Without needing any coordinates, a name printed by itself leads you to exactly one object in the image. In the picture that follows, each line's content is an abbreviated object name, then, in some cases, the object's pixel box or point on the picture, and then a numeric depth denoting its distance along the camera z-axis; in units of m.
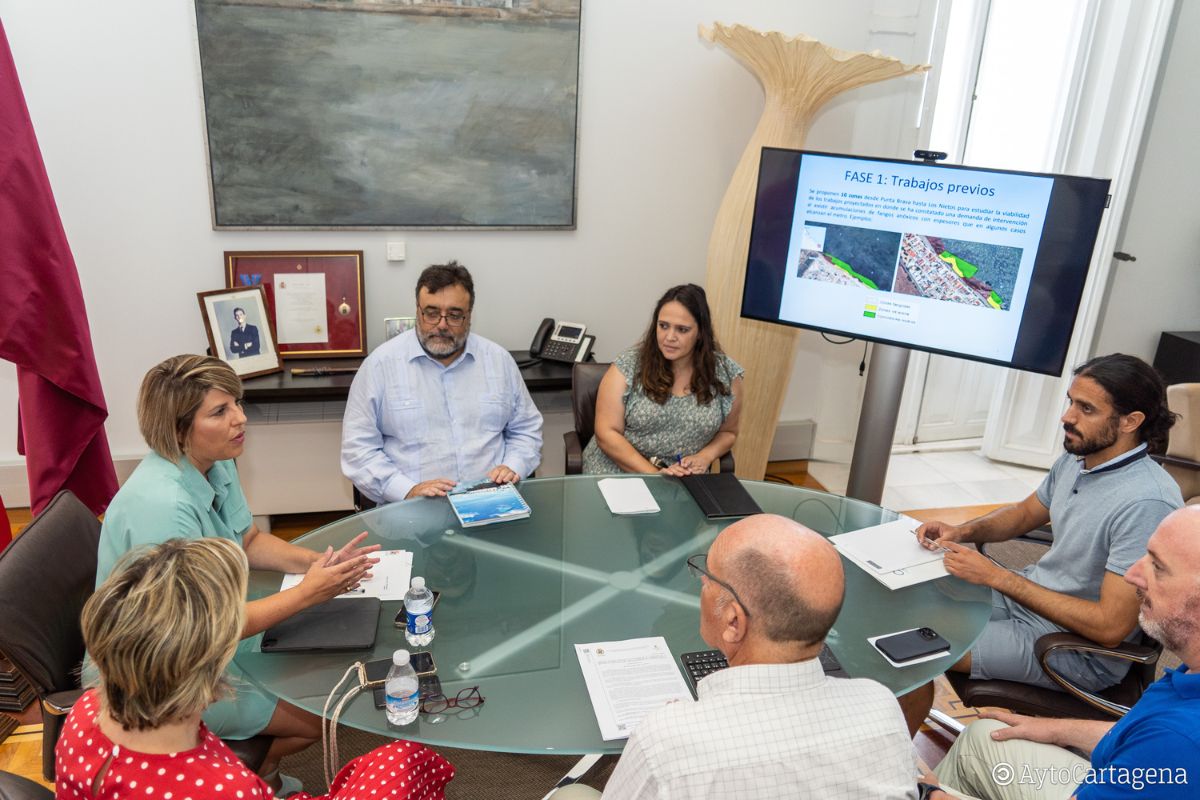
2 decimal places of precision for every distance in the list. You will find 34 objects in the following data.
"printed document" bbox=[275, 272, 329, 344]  3.69
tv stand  3.57
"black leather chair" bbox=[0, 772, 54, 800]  1.36
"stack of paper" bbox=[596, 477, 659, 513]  2.55
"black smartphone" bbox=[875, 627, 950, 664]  1.90
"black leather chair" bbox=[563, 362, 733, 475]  3.26
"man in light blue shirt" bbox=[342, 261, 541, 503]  2.93
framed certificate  3.65
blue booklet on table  2.43
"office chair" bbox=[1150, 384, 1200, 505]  3.31
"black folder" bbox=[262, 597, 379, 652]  1.85
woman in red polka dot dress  1.33
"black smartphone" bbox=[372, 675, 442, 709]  1.71
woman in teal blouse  1.89
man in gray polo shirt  2.11
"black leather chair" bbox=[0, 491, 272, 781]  1.75
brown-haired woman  3.04
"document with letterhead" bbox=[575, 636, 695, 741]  1.68
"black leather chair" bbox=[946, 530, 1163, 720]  2.10
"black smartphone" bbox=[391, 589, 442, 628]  1.95
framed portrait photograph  3.46
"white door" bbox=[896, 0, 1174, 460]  4.17
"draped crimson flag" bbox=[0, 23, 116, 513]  2.81
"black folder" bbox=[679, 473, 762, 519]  2.54
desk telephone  3.91
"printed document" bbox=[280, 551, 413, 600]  2.06
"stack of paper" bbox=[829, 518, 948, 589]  2.24
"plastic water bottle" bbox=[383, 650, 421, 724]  1.65
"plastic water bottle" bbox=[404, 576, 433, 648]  1.89
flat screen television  2.96
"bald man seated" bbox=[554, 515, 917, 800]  1.26
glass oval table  1.70
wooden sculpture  3.39
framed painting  3.43
